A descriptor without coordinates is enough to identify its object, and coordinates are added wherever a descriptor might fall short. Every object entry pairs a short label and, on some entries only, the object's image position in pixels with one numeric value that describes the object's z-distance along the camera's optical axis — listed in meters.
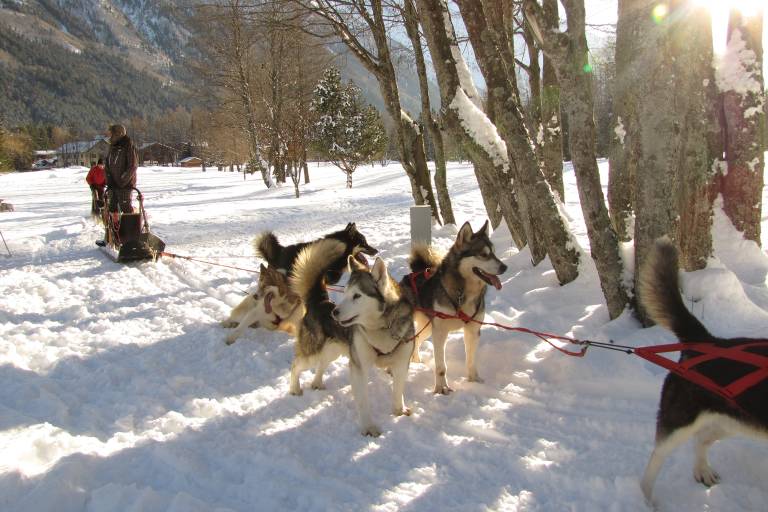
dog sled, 8.35
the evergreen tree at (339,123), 34.25
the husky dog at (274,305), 5.20
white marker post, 7.95
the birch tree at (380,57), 9.97
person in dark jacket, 8.48
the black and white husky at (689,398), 2.16
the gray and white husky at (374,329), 3.34
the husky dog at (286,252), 5.57
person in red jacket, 10.09
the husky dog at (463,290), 3.96
